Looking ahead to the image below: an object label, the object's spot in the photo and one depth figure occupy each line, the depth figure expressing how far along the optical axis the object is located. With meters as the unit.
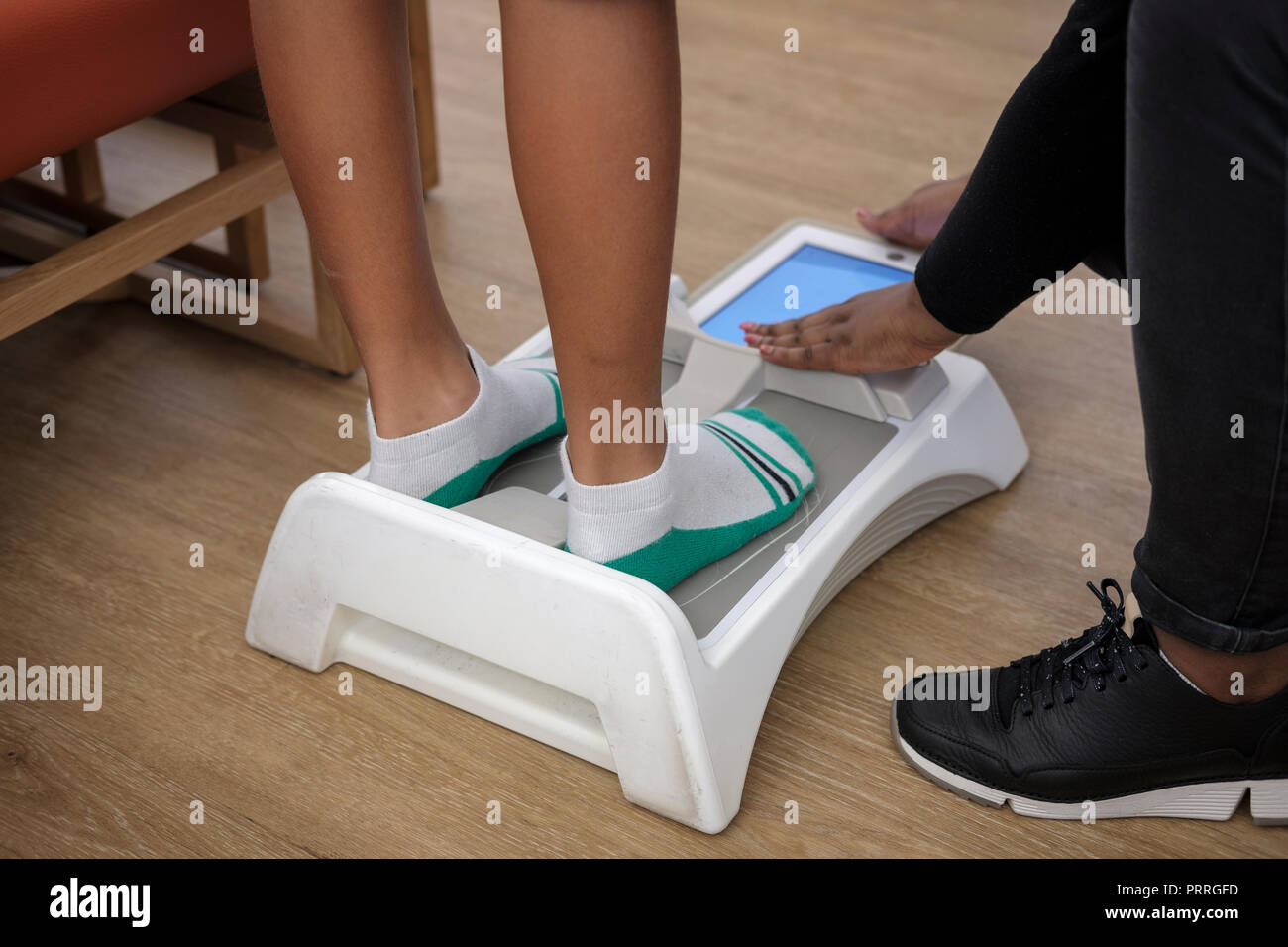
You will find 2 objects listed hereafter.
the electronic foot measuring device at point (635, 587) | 0.86
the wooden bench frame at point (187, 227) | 1.08
